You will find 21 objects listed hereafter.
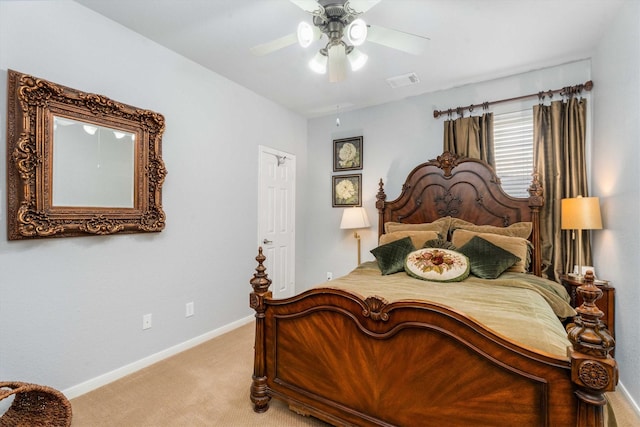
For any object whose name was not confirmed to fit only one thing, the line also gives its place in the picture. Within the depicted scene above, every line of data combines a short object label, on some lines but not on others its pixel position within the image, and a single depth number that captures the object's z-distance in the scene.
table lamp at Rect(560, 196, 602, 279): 2.36
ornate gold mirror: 1.84
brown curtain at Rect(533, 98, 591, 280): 2.75
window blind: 3.03
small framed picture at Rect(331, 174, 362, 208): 4.07
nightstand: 2.24
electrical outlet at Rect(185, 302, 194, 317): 2.87
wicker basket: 1.65
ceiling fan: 1.72
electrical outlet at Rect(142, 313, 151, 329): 2.52
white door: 3.79
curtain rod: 2.75
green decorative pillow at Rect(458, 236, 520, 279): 2.40
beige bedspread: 1.38
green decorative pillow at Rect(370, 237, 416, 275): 2.69
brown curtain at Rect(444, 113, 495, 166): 3.18
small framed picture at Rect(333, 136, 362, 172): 4.08
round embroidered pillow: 2.36
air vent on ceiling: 3.15
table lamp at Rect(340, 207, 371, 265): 3.73
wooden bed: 1.10
